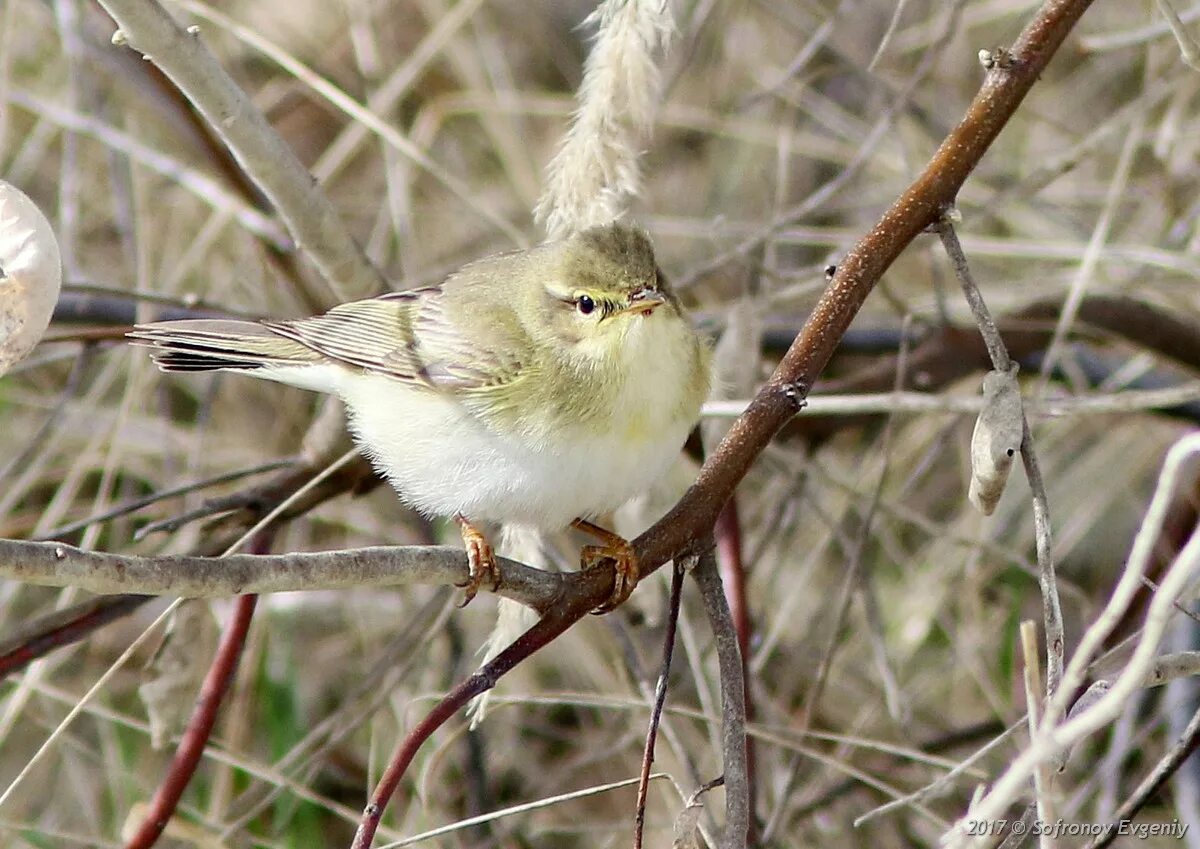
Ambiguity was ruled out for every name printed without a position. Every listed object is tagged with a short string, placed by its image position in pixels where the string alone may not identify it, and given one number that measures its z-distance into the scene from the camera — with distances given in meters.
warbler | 5.39
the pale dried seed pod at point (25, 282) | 3.13
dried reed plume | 5.18
